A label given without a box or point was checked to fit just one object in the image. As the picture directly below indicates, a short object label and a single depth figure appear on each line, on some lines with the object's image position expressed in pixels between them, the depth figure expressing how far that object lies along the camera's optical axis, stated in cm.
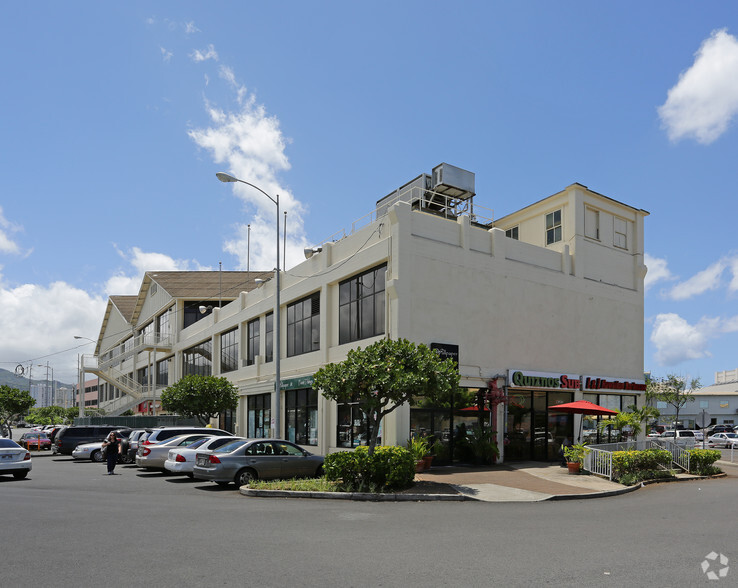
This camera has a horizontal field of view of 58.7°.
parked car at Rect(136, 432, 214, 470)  2270
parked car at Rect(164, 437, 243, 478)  2020
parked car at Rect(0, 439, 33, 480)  2083
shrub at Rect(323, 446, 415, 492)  1636
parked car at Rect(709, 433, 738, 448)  4688
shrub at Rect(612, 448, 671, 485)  2019
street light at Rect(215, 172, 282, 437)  2420
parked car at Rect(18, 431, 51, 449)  3942
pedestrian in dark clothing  2275
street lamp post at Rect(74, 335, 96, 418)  5372
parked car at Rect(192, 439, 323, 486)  1780
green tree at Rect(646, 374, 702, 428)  7575
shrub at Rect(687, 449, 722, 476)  2288
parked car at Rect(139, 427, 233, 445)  2384
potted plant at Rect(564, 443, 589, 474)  2152
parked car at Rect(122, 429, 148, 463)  2728
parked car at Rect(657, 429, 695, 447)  5319
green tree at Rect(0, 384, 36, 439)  4772
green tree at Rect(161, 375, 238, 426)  3547
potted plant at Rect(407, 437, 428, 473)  2015
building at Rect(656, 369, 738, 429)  8688
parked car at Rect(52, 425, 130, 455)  3319
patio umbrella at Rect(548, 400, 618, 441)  2410
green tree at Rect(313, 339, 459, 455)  1716
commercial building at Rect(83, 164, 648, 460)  2397
